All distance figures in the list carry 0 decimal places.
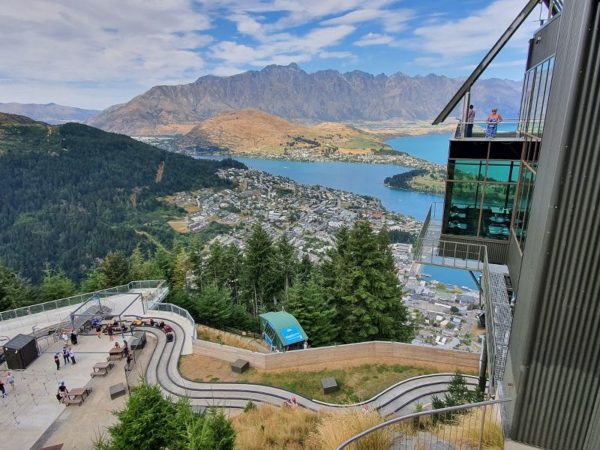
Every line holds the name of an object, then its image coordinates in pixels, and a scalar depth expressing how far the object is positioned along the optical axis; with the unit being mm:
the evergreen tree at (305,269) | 31019
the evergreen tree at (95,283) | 27609
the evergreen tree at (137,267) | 29786
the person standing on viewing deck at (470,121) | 12555
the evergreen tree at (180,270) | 31359
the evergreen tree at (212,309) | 22672
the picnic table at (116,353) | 15680
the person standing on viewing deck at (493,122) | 11938
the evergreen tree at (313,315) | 19375
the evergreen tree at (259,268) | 27969
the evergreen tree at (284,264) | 28844
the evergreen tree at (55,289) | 25566
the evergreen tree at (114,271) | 27858
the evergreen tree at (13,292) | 23156
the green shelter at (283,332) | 16672
